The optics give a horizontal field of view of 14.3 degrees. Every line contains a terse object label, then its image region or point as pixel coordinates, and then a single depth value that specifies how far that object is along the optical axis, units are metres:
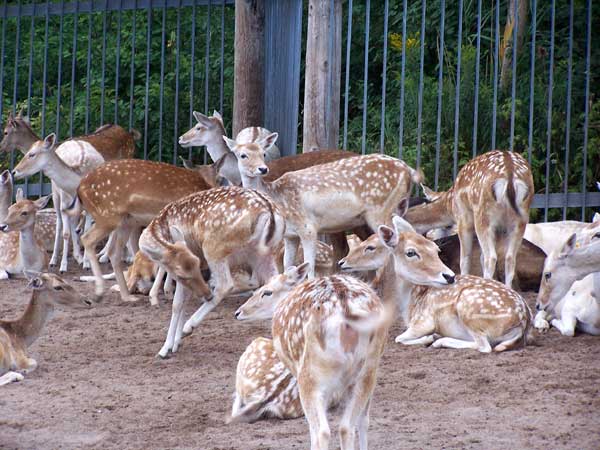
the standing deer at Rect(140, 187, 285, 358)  15.38
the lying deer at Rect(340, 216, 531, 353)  14.70
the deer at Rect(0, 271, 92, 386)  14.52
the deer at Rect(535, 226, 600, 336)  15.64
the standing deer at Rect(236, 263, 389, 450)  10.03
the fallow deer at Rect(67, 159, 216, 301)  19.21
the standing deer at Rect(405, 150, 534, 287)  17.37
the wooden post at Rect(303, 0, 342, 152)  20.34
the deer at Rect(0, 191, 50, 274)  20.38
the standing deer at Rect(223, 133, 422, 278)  18.28
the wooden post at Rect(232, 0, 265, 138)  21.68
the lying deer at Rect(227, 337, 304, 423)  12.04
